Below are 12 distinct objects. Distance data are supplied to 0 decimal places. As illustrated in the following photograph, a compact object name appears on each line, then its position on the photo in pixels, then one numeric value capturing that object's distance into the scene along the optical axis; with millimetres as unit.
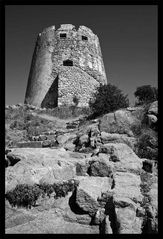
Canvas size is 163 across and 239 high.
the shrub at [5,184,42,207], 4219
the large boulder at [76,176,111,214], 3959
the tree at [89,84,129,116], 11391
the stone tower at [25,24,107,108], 17781
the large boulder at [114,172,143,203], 3794
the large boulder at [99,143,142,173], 5359
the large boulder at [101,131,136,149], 7276
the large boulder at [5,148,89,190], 4715
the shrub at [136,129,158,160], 6685
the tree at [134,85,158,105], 12620
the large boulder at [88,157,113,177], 5250
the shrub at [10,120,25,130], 11719
